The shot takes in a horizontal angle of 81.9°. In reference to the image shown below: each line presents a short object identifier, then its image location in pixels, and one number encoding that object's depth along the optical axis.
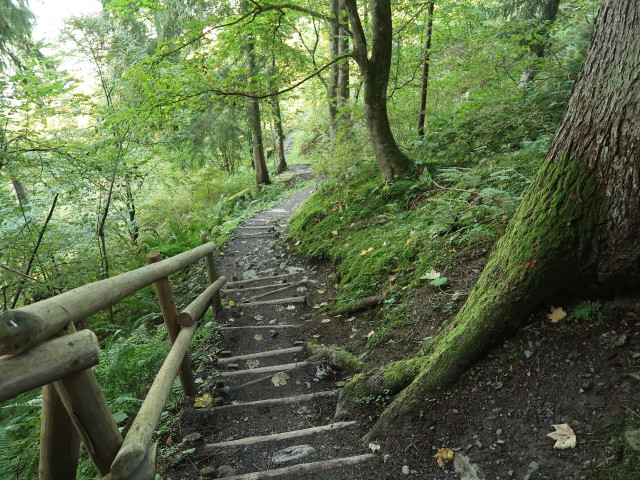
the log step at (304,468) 2.55
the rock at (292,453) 2.79
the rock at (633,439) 1.81
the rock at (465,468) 2.10
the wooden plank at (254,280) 7.22
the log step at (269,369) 4.17
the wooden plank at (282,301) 6.04
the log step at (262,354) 4.53
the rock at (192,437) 3.09
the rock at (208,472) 2.73
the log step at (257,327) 5.34
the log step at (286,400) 3.55
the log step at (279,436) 3.00
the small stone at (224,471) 2.73
